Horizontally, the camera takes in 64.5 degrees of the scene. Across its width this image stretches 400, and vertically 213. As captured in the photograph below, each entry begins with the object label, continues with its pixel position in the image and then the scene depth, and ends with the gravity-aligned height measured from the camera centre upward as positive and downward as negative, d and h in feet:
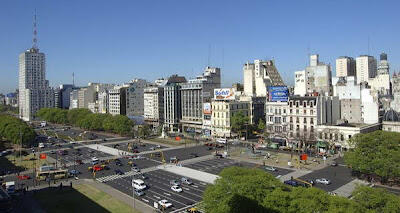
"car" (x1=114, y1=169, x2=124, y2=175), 250.21 -50.73
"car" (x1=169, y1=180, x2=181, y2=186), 215.06 -51.46
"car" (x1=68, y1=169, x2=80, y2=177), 248.73 -50.89
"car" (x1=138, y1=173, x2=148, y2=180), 234.05 -51.54
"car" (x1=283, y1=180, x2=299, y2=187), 204.83 -49.53
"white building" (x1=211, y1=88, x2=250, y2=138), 416.87 -3.75
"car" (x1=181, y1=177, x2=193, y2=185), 218.42 -51.11
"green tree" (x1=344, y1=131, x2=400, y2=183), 196.95 -32.68
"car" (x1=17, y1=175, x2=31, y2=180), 242.17 -52.53
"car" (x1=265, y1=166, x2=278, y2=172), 249.10 -48.96
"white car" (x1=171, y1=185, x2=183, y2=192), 201.58 -51.94
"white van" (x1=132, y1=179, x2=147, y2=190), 205.87 -50.45
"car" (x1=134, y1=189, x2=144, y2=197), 196.46 -53.10
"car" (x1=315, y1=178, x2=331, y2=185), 211.72 -50.28
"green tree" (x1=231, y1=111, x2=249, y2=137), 402.72 -19.08
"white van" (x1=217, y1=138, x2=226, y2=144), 386.56 -40.62
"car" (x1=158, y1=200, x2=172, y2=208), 172.10 -52.56
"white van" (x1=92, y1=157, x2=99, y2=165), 288.51 -48.54
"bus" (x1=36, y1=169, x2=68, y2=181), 239.91 -50.68
